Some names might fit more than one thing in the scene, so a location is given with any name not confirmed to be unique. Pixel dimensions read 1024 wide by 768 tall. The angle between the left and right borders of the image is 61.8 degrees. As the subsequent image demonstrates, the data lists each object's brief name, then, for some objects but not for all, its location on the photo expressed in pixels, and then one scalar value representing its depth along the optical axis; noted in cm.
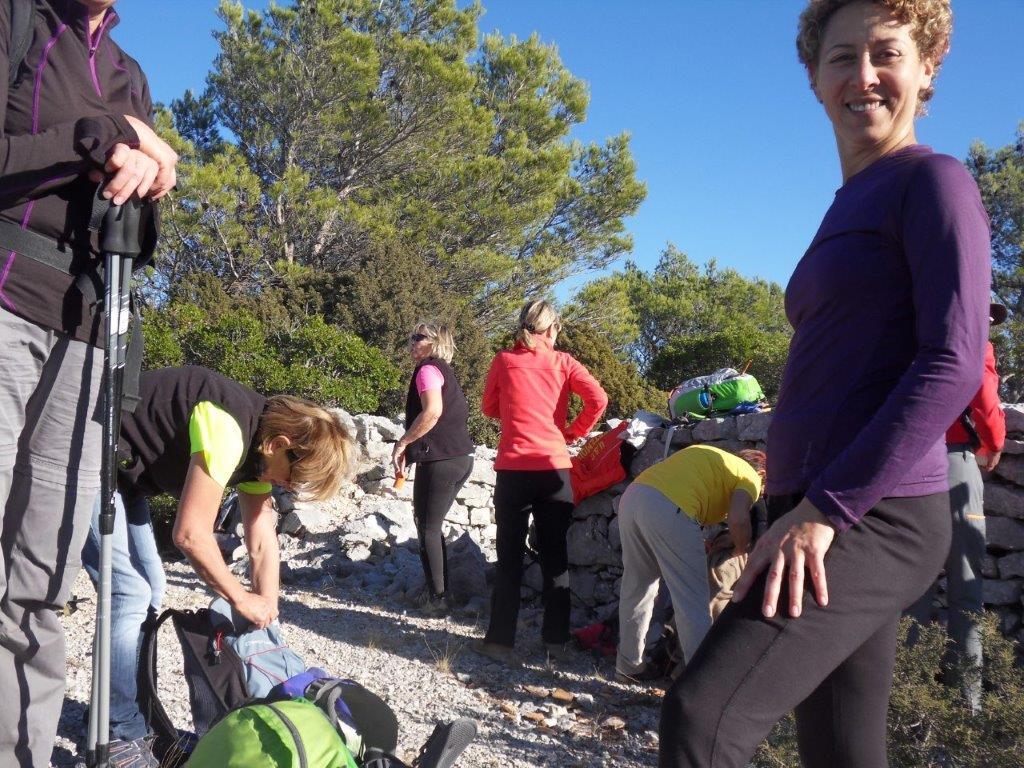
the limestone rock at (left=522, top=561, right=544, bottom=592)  573
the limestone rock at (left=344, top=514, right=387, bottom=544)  730
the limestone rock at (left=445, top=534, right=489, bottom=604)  575
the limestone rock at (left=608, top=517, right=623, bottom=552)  531
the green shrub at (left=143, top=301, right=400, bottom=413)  864
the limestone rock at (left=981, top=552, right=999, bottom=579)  420
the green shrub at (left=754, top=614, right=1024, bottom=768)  260
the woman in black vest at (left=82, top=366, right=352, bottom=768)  242
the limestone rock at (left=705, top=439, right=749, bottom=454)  486
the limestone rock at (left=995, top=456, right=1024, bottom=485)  411
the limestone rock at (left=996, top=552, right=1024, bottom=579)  413
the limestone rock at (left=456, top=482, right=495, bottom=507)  855
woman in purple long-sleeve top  123
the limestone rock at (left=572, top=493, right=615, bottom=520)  543
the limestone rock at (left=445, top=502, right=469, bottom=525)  842
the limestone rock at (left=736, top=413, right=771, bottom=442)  480
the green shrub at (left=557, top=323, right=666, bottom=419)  1473
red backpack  530
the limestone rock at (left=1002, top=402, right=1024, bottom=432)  408
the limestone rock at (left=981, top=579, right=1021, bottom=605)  414
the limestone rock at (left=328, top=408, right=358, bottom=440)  896
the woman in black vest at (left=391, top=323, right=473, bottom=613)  540
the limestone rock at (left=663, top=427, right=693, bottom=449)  520
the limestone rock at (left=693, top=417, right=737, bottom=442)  495
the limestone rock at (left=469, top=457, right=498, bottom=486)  866
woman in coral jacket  460
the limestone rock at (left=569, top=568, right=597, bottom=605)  549
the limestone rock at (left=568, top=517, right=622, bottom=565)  539
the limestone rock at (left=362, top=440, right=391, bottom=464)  917
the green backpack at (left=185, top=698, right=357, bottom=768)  180
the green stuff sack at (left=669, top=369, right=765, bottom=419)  500
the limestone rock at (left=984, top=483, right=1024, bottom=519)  413
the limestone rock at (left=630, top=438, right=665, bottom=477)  522
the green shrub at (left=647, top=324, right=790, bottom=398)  1984
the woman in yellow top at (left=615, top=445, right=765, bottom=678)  361
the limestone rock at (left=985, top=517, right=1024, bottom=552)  415
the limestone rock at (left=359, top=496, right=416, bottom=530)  762
